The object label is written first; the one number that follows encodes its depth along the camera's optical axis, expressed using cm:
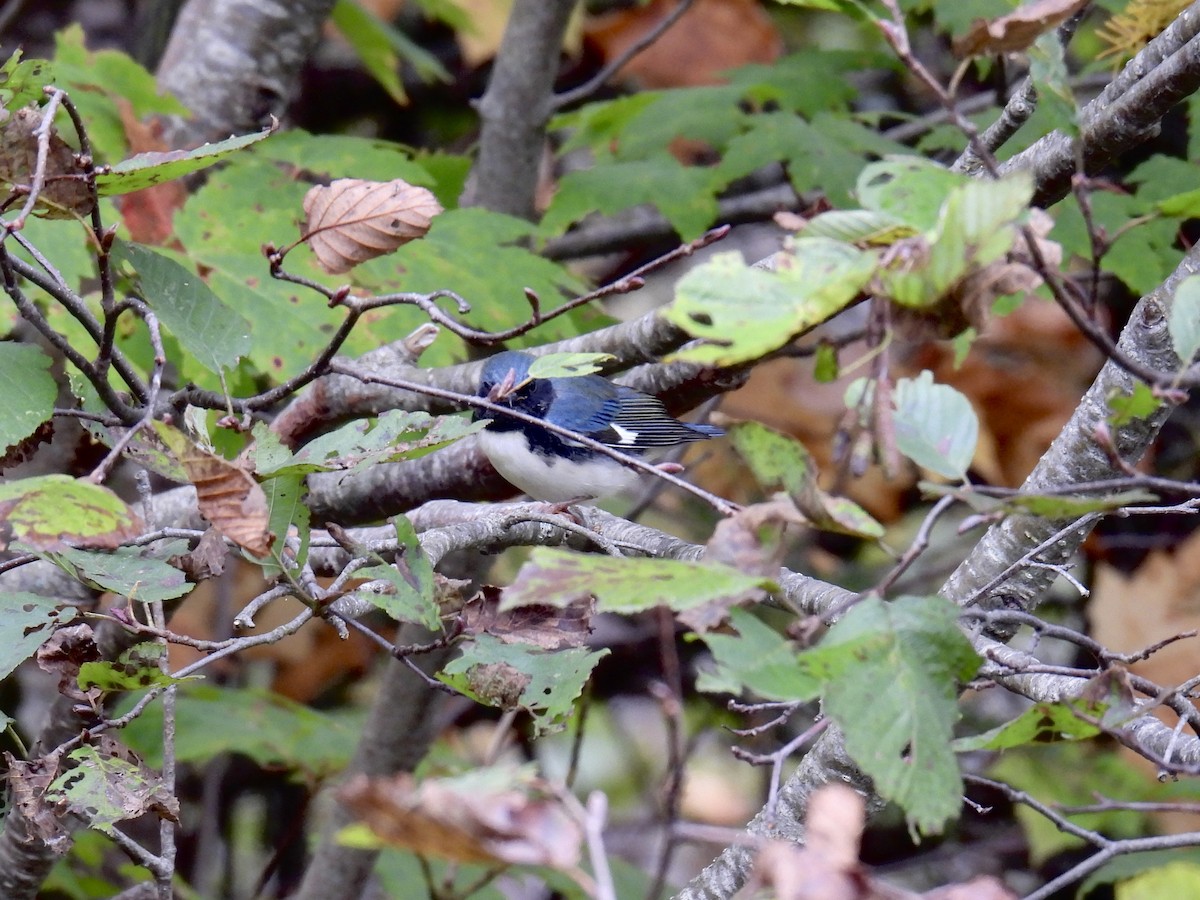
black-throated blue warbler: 608
